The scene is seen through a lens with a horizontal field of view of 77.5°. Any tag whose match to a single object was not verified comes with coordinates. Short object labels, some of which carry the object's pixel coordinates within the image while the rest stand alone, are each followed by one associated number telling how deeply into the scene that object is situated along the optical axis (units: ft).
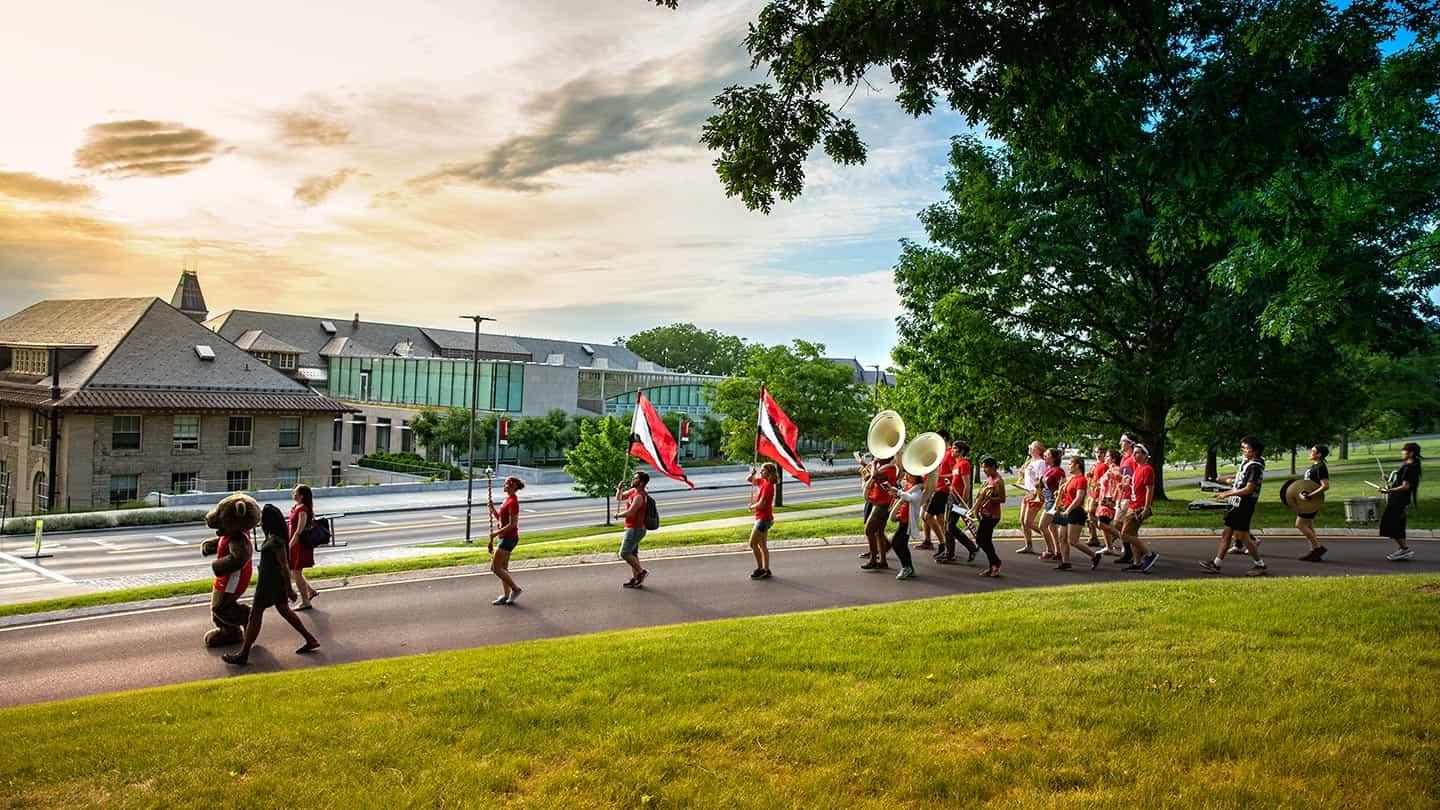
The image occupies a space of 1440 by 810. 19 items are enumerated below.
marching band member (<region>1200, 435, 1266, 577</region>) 41.57
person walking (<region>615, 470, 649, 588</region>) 43.52
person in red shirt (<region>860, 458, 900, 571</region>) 44.39
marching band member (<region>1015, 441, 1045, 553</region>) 50.83
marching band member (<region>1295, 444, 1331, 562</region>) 46.47
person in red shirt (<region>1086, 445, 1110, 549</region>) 46.97
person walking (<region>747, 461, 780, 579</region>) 44.96
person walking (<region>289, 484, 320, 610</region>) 39.42
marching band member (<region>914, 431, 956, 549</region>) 48.29
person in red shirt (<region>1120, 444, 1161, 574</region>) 43.32
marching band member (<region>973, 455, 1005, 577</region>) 44.93
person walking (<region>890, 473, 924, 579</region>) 42.98
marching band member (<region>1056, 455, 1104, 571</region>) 44.93
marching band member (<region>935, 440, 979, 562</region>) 48.91
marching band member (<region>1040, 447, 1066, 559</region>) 49.14
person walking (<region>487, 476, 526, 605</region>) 39.96
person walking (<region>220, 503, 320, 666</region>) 31.12
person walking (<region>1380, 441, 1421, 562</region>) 44.55
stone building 134.31
